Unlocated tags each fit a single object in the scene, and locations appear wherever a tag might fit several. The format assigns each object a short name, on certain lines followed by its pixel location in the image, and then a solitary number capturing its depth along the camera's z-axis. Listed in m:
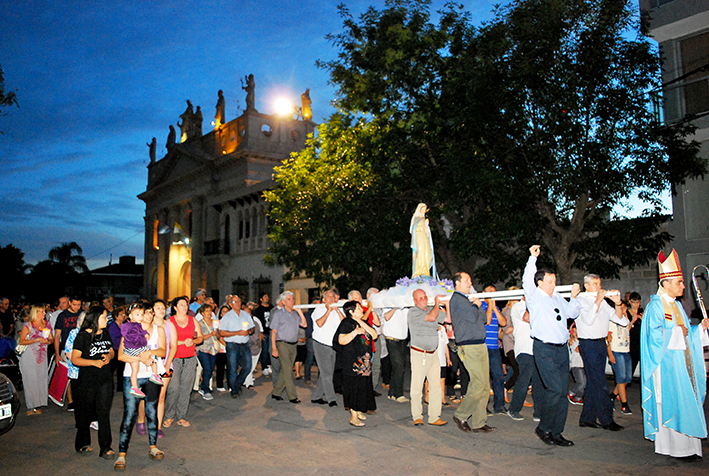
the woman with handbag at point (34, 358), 9.96
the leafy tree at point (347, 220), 16.62
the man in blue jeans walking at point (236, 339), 11.44
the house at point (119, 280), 70.94
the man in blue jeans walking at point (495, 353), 9.11
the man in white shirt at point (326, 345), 10.33
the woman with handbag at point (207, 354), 11.21
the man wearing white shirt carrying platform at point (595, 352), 7.72
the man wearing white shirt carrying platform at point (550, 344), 6.87
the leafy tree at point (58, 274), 56.00
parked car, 6.82
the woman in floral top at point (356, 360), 8.27
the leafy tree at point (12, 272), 49.81
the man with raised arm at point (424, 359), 8.13
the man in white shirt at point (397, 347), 10.57
